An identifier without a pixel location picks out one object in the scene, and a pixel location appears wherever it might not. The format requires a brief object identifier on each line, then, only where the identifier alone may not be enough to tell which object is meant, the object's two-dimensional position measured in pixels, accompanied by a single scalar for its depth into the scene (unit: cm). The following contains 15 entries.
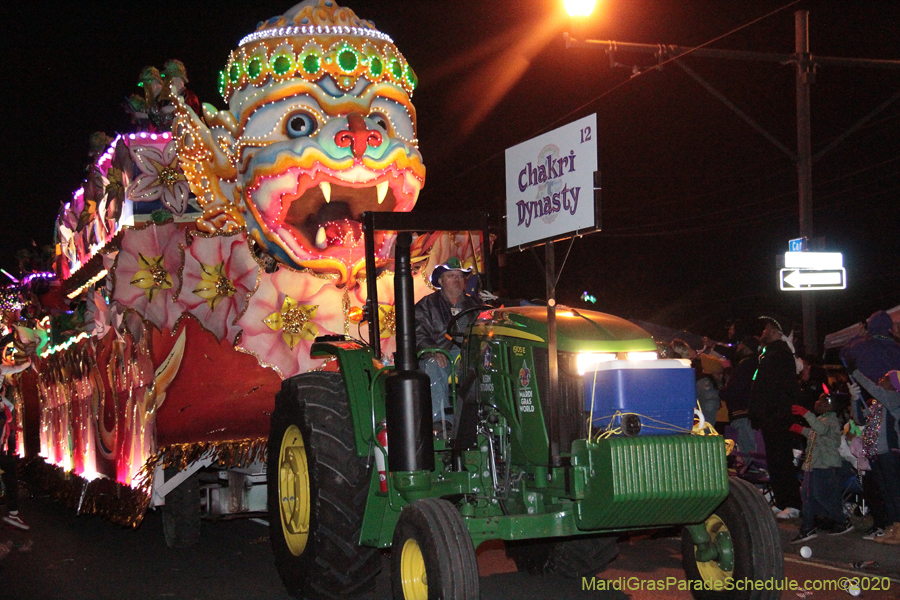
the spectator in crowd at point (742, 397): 1075
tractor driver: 653
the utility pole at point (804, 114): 1138
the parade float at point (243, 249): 873
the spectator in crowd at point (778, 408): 945
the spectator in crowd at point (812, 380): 1004
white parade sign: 527
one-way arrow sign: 1182
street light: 895
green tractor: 505
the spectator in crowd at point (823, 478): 875
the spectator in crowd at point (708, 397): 1084
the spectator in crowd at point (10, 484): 1095
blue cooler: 520
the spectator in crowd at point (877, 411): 857
